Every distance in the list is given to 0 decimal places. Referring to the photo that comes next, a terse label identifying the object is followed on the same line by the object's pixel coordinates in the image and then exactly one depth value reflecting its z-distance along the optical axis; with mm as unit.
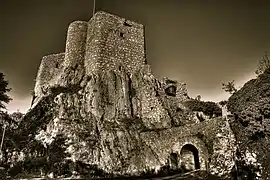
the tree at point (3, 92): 26203
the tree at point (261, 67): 26809
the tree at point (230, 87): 31609
